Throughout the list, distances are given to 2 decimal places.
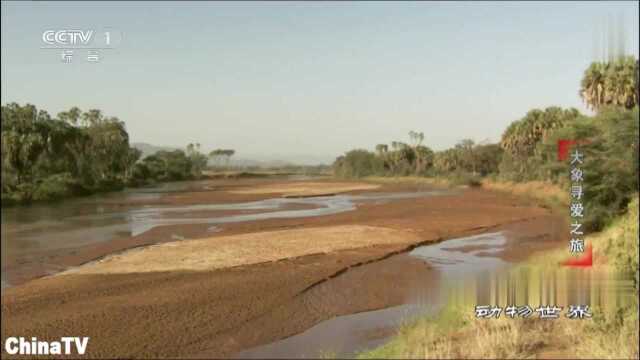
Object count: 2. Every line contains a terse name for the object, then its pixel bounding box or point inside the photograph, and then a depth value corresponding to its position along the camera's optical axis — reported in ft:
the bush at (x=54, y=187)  106.58
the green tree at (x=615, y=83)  108.99
